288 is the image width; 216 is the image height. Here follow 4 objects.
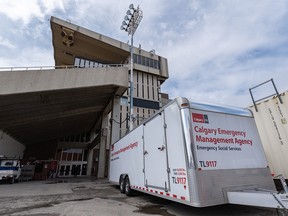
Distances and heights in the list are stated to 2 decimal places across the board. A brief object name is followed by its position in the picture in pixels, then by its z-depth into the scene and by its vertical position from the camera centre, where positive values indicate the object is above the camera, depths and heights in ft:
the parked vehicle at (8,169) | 44.50 +2.65
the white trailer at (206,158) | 12.25 +1.26
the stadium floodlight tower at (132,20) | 53.93 +48.02
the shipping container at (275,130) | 19.81 +4.70
